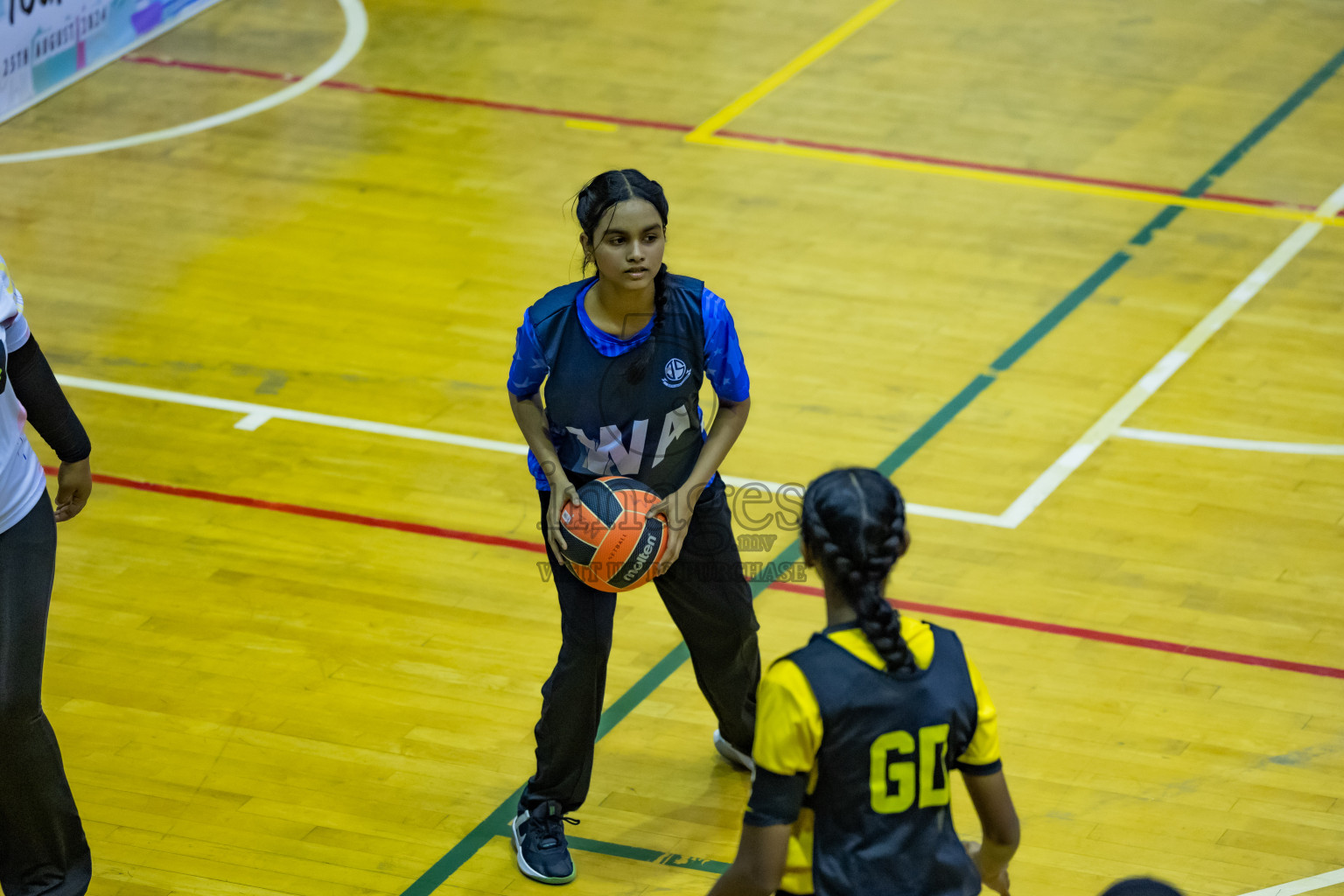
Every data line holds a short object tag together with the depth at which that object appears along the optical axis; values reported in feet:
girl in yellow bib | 19.71
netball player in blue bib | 28.02
